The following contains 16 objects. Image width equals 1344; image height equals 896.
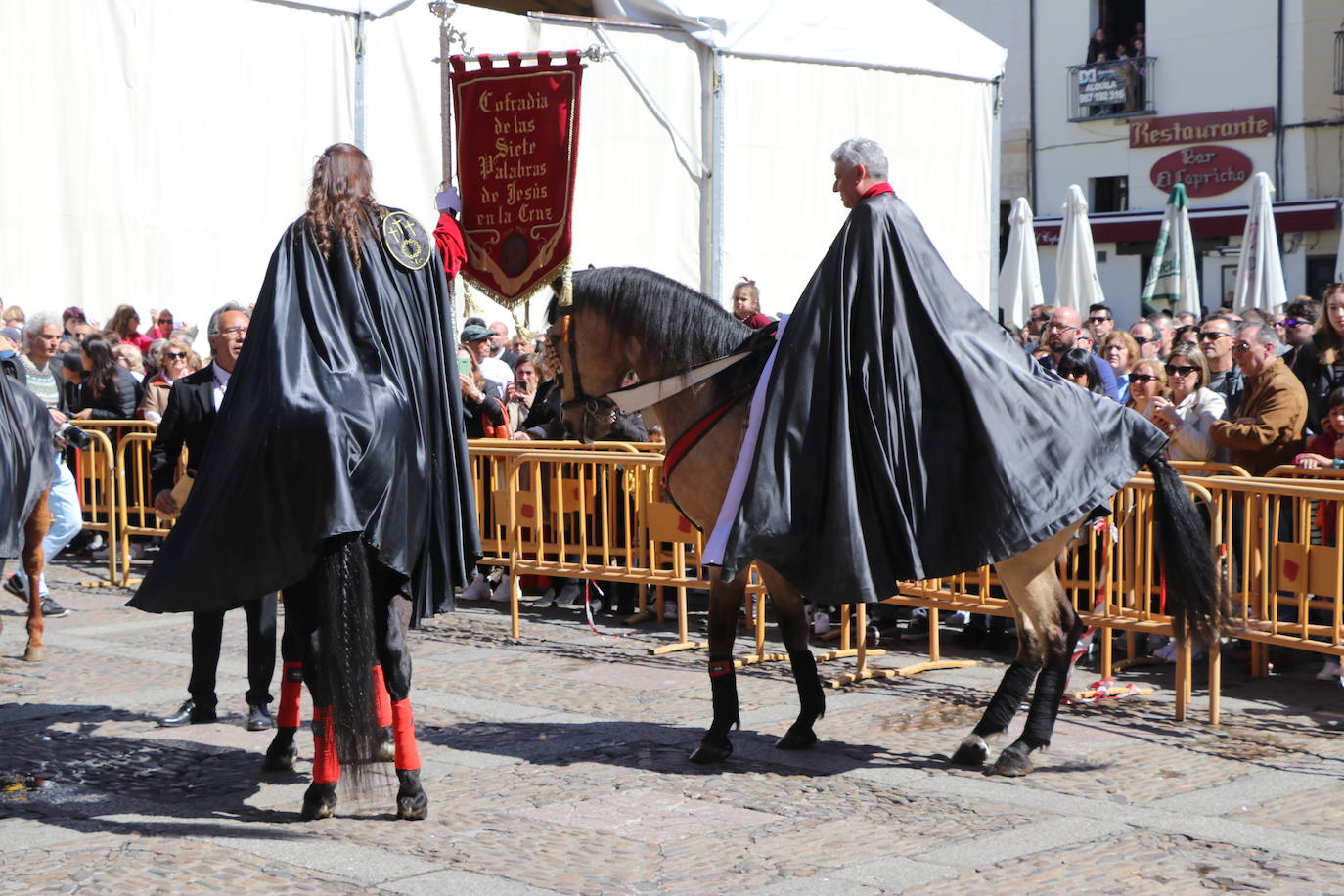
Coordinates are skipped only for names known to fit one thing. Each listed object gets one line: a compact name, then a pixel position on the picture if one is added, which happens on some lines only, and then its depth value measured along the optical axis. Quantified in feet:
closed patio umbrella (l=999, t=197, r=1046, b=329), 67.62
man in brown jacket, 27.43
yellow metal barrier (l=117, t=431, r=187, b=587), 38.34
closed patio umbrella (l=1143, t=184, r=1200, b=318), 65.36
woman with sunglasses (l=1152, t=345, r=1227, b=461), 28.60
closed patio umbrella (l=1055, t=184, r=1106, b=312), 65.05
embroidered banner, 36.11
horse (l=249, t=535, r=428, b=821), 17.19
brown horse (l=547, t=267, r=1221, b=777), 20.75
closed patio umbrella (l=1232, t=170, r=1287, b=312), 63.41
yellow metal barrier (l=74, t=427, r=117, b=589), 38.24
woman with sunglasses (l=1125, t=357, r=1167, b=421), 30.12
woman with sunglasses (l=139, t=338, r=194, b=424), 38.96
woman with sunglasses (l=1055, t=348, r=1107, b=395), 30.76
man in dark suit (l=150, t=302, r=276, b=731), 23.15
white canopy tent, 47.80
